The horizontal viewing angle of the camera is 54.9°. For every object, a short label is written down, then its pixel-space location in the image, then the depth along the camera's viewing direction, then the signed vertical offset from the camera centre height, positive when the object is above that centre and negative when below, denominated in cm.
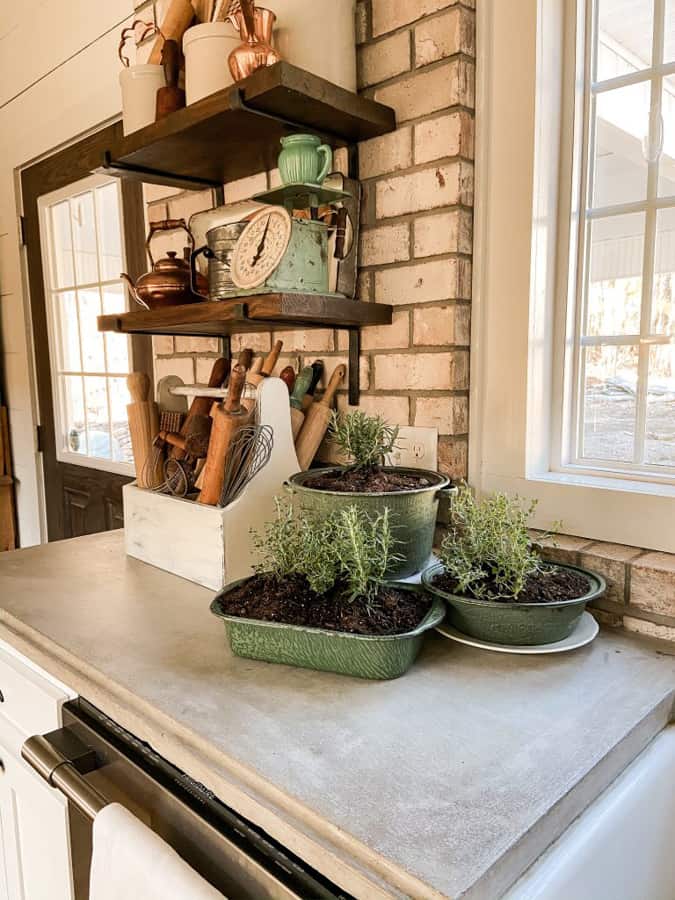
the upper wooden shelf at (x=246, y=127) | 109 +44
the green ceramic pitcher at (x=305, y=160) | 116 +36
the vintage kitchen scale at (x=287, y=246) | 116 +22
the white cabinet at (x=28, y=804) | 97 -69
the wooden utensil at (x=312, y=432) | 133 -14
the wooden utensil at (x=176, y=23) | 149 +78
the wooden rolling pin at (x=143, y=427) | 136 -13
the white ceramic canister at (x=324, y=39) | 121 +60
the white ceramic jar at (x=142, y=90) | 144 +61
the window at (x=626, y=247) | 105 +18
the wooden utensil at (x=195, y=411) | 137 -10
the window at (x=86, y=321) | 245 +19
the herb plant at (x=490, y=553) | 90 -27
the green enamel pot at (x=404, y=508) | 100 -23
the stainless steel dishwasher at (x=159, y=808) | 62 -50
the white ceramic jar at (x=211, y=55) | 129 +61
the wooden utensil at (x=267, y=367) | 137 -1
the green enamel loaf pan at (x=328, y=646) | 81 -36
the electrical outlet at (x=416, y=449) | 124 -17
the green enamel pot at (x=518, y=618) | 87 -35
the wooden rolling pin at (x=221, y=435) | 118 -13
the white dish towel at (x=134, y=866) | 65 -52
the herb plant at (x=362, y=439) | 111 -13
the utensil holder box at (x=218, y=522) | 115 -29
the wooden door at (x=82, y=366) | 228 -2
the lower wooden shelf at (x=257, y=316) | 109 +9
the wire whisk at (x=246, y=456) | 118 -17
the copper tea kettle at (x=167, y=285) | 142 +17
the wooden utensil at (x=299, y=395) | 134 -7
